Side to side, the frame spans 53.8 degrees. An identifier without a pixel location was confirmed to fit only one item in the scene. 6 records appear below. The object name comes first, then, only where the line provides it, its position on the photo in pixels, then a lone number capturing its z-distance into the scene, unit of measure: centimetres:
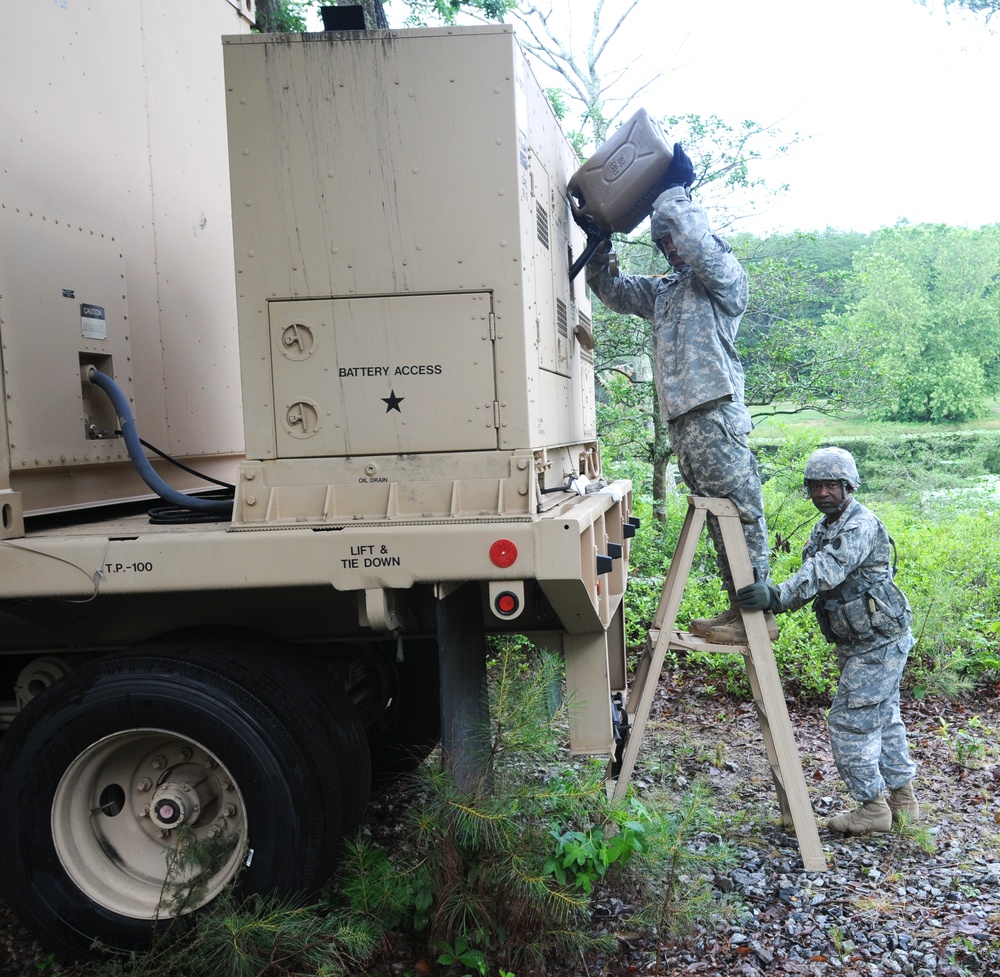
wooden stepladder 384
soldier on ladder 394
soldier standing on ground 416
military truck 298
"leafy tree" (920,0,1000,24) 1018
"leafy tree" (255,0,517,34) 639
